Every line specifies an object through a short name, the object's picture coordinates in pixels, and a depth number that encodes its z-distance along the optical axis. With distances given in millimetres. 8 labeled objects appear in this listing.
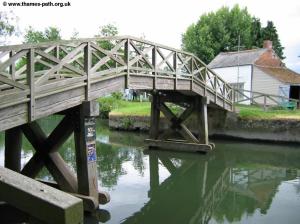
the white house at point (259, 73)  29344
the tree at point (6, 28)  16453
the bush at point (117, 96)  35631
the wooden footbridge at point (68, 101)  6473
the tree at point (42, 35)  54625
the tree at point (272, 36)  50281
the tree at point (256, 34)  50031
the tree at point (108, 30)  43875
